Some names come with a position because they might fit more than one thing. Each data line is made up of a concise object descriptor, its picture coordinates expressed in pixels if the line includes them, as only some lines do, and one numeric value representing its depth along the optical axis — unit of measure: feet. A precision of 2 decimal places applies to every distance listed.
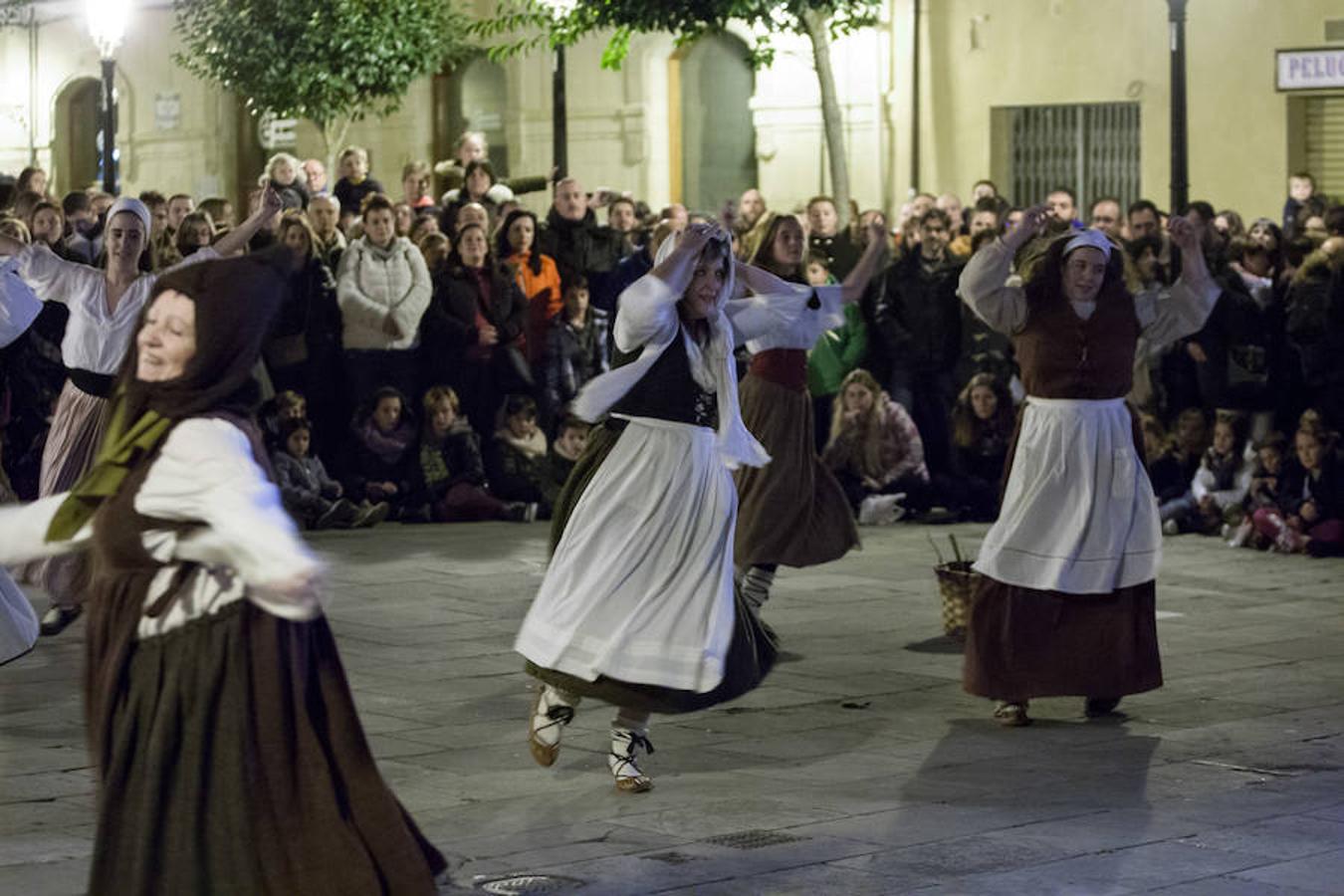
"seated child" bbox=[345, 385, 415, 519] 56.08
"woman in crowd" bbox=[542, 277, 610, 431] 57.88
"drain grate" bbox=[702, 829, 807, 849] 26.25
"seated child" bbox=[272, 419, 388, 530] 54.65
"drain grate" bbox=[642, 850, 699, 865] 25.50
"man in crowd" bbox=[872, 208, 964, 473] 57.88
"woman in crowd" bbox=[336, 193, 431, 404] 56.29
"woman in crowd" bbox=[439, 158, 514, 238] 63.05
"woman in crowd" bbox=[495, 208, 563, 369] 57.62
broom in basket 38.93
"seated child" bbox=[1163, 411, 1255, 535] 53.31
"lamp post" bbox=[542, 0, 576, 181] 78.23
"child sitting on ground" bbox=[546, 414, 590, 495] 55.62
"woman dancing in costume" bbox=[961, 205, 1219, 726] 33.32
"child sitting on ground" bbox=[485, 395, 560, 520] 56.65
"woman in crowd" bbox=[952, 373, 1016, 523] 56.24
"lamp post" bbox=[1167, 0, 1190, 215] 69.67
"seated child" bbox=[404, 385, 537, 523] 56.24
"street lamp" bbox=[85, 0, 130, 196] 70.33
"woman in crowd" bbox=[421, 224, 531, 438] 57.26
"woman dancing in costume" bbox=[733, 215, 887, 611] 39.52
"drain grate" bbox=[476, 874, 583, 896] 24.32
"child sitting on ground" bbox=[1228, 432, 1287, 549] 51.72
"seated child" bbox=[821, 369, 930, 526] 55.67
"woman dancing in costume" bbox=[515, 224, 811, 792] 28.58
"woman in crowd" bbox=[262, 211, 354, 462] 55.93
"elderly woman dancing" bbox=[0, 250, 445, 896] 19.60
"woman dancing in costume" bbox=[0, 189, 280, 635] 37.58
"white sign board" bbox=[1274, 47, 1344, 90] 77.92
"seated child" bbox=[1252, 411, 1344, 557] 50.52
